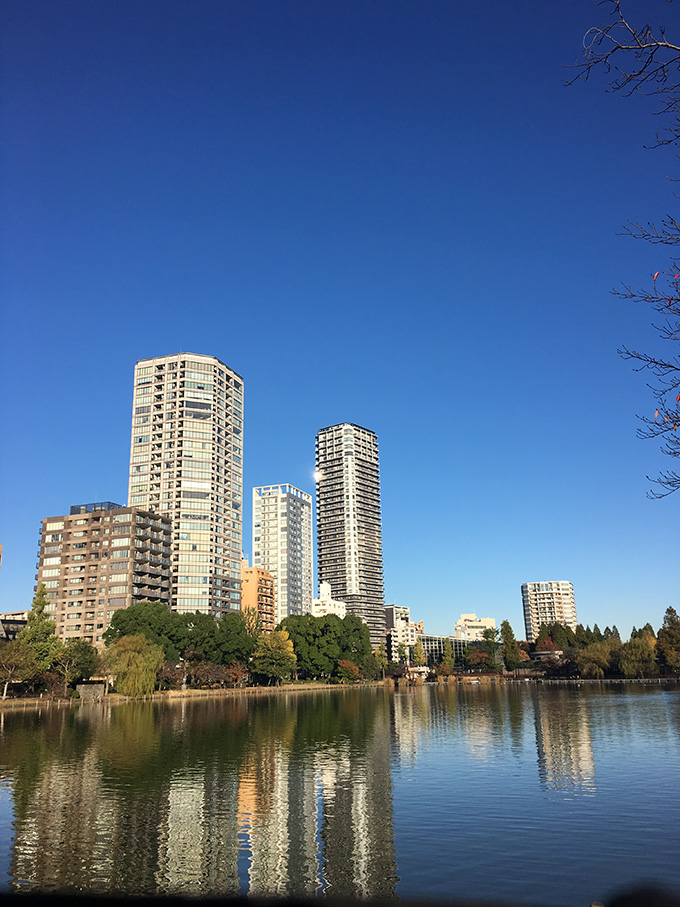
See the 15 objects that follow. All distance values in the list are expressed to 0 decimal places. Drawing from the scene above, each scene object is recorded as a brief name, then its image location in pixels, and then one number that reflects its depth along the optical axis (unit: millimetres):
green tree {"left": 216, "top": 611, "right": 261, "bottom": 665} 141375
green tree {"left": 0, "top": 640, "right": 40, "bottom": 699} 98125
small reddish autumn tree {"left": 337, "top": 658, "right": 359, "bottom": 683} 181625
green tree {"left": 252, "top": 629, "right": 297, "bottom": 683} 149625
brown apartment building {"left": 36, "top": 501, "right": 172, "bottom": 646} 162875
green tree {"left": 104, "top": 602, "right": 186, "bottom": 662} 128500
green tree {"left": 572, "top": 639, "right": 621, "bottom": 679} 171375
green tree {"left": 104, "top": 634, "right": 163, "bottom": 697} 108500
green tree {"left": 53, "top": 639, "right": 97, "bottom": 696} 107688
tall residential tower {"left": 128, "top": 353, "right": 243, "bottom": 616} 184125
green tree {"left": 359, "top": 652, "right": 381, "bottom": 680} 195000
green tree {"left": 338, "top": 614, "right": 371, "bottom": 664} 186000
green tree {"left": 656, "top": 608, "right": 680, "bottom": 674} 159875
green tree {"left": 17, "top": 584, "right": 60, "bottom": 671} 102750
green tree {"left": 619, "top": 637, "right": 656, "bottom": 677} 163875
